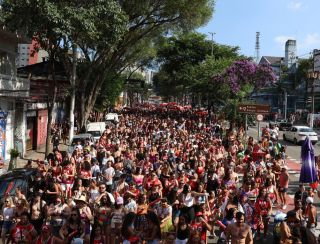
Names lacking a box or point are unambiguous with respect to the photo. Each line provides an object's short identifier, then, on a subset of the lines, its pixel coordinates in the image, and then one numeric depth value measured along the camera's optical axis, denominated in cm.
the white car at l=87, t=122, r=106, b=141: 2856
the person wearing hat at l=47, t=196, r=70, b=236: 997
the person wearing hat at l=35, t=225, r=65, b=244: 955
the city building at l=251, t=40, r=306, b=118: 9094
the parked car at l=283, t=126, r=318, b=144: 3266
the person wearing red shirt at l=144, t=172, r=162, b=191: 1255
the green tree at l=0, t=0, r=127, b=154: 1858
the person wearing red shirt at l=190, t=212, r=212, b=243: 935
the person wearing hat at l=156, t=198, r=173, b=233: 1013
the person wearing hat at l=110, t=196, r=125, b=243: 994
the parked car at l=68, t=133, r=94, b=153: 2208
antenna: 12518
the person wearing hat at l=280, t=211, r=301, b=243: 868
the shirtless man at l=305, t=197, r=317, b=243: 1066
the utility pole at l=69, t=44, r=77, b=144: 2414
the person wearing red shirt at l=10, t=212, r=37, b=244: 996
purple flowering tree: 3947
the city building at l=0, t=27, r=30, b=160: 2316
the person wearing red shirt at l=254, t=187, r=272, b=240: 1138
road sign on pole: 2500
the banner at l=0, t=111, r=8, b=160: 2329
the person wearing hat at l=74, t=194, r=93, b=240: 1008
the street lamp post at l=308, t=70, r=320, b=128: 5219
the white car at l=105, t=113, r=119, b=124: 4188
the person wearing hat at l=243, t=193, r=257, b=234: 1104
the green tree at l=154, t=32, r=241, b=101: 6691
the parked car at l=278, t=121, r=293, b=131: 4731
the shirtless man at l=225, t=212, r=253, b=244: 907
